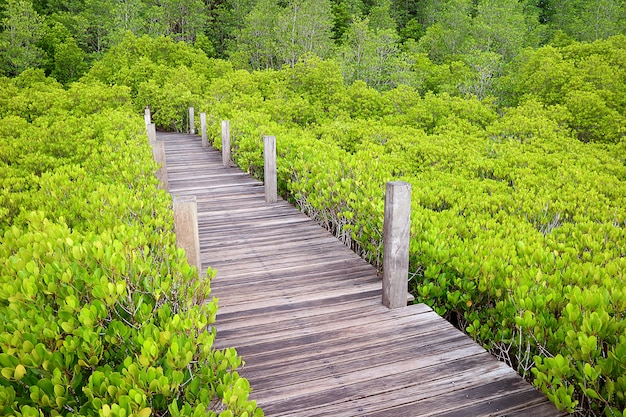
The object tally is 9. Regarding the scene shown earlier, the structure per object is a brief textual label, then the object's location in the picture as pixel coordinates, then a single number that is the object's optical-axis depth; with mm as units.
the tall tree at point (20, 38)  32781
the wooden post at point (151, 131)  12071
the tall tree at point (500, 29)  31578
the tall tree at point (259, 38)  34281
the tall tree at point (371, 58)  27641
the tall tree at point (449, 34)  35188
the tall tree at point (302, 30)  32469
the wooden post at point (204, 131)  15305
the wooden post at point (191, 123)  19688
